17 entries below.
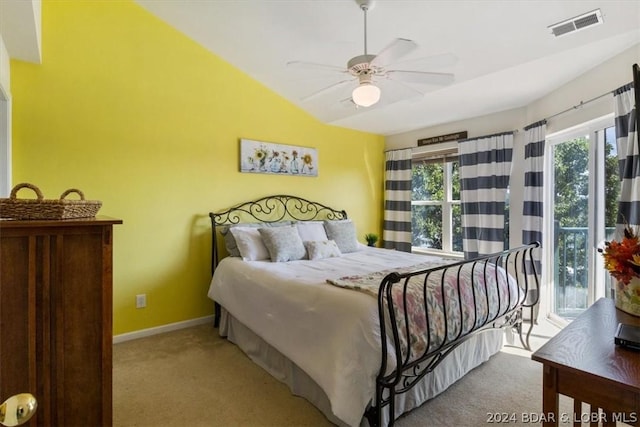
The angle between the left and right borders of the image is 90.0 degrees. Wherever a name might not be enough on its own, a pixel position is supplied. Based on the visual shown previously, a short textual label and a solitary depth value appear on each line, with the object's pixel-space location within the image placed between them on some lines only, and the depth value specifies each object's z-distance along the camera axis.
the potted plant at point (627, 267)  1.45
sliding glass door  2.68
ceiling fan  1.93
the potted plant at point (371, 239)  4.47
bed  1.58
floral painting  3.61
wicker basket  1.04
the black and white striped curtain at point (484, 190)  3.64
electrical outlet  2.98
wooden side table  0.97
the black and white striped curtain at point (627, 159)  2.10
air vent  1.96
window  4.30
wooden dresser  1.01
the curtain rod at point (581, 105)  2.45
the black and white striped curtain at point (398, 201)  4.70
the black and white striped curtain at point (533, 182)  3.22
